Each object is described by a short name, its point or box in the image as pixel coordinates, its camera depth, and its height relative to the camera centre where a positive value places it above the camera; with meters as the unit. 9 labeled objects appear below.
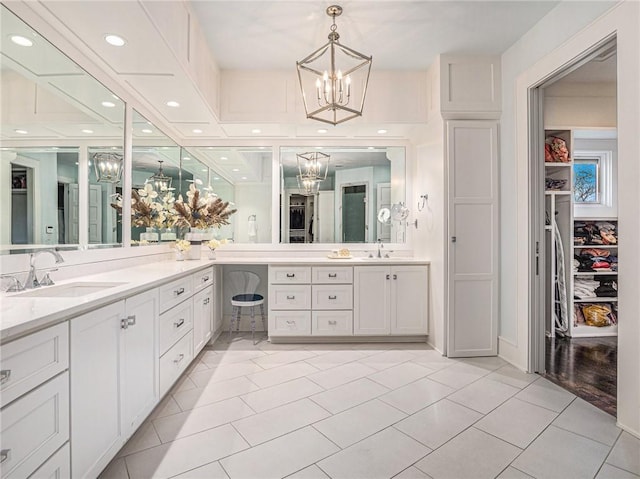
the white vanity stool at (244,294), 3.61 -0.64
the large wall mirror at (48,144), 1.61 +0.50
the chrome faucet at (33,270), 1.68 -0.16
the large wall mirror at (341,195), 4.11 +0.49
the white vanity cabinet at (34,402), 1.00 -0.52
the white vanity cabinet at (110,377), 1.33 -0.64
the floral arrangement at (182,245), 3.42 -0.08
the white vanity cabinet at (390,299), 3.56 -0.65
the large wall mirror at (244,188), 4.12 +0.58
